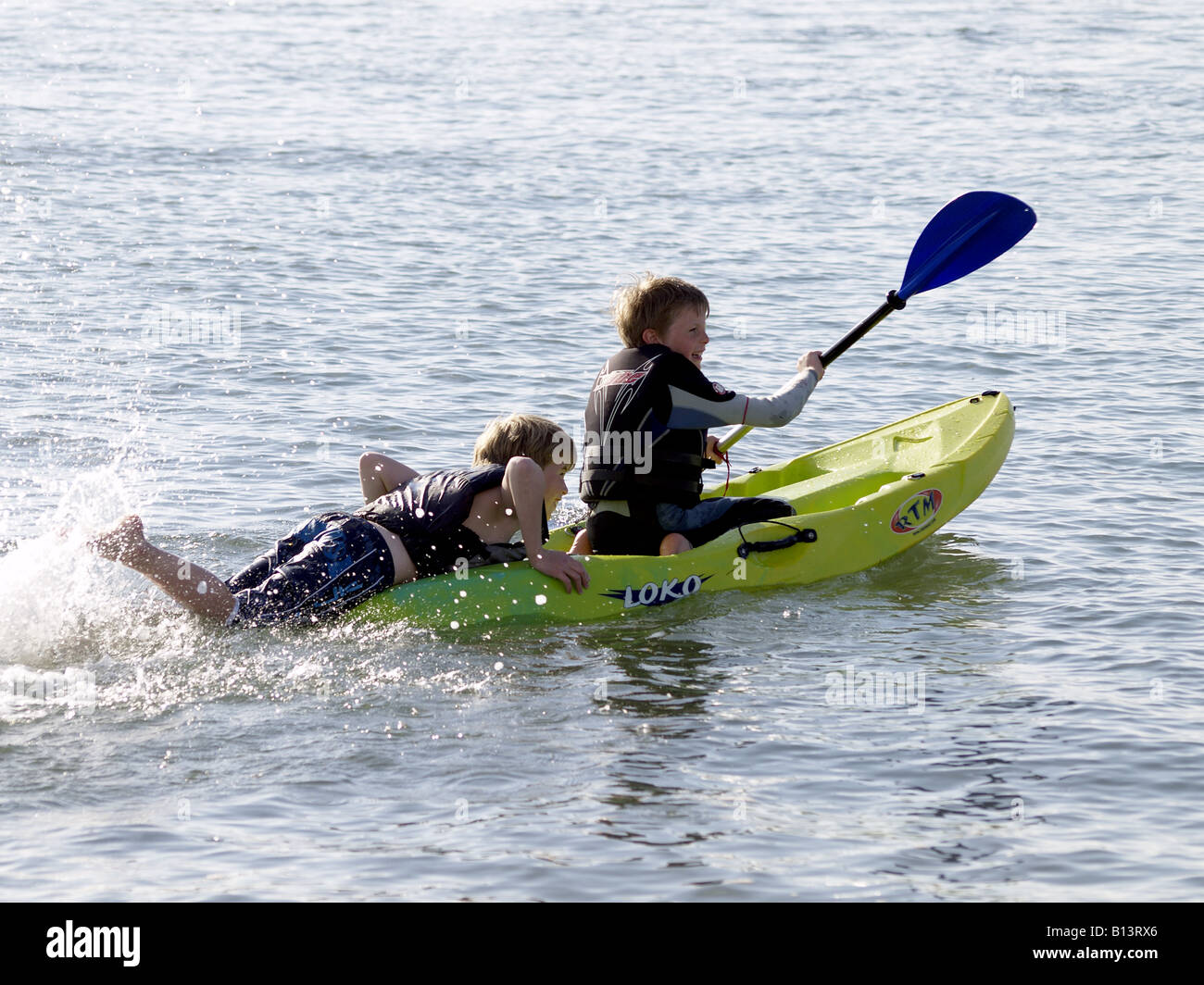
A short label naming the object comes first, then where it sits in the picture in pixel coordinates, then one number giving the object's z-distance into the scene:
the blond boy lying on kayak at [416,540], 11.34
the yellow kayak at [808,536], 11.77
